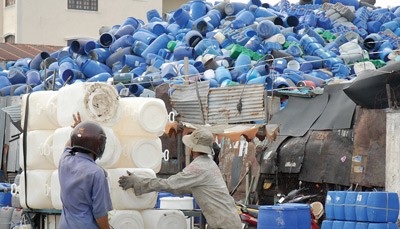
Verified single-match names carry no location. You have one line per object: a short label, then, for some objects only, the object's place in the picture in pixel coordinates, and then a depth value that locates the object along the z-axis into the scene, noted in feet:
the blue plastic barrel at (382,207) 40.47
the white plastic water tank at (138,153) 30.73
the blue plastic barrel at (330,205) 42.70
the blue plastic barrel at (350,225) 41.52
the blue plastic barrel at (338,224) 42.14
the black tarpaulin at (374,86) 45.91
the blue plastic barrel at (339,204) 42.19
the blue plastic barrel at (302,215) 40.81
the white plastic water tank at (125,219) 29.04
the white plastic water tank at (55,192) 30.66
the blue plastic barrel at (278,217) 40.01
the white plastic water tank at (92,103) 29.86
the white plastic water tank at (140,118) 31.19
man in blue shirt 22.84
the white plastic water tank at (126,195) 29.53
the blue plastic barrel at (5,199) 46.52
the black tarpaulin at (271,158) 55.72
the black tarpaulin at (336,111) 52.23
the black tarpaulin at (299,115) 55.06
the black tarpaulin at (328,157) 51.42
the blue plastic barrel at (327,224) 42.68
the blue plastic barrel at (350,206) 41.52
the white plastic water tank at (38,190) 31.63
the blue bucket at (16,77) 83.30
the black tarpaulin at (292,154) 54.24
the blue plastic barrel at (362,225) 40.93
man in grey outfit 28.14
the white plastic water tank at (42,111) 32.24
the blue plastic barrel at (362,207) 40.93
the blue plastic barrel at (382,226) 40.32
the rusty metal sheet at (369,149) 47.98
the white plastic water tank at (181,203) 36.86
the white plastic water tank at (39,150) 31.91
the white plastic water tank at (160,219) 29.99
